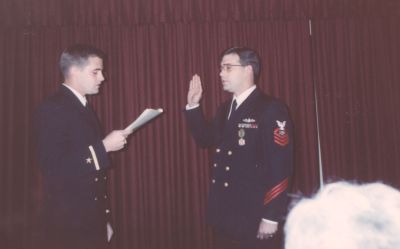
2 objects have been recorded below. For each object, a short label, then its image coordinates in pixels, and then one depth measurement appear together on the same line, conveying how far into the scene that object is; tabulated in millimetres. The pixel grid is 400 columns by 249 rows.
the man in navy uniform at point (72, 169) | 1914
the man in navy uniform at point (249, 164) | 2074
